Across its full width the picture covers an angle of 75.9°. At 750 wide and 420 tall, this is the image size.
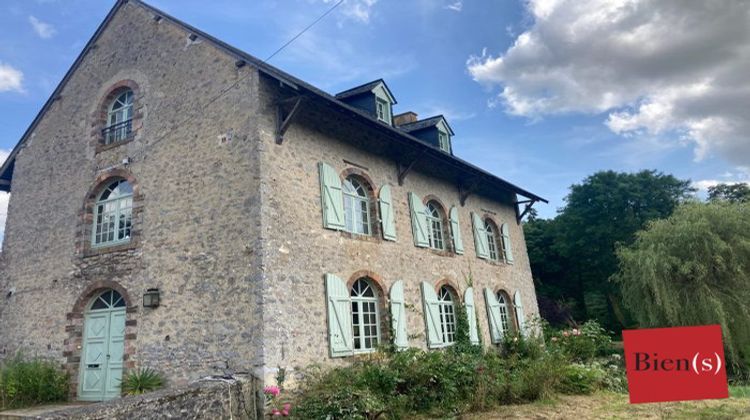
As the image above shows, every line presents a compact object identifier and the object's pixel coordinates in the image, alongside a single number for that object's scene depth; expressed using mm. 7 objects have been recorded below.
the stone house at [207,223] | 7613
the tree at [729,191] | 25017
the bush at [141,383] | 7391
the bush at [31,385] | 7884
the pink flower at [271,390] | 6680
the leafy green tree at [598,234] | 22484
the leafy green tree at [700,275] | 11596
